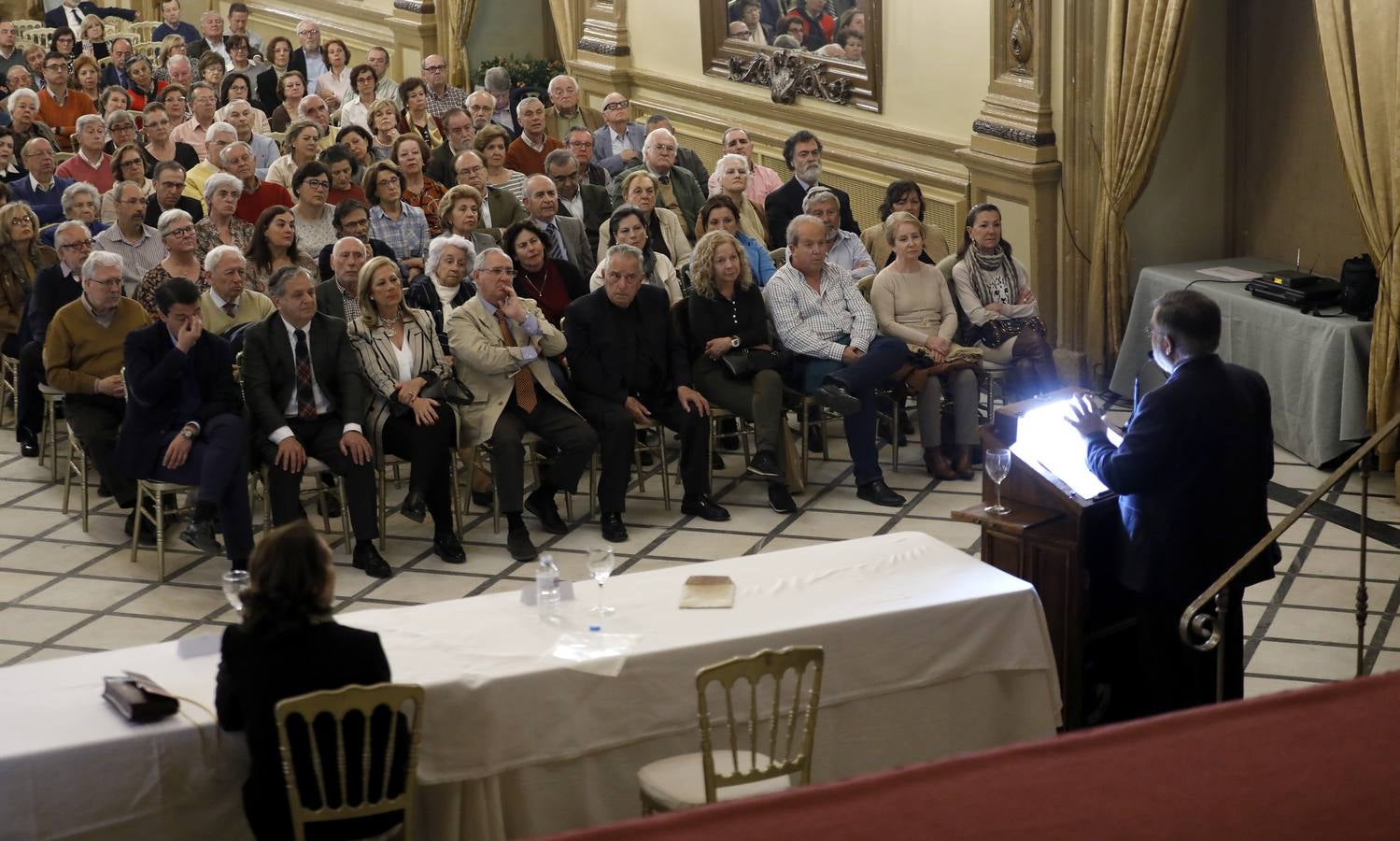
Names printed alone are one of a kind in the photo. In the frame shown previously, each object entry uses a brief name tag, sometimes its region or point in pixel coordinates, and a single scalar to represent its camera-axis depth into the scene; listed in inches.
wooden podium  176.7
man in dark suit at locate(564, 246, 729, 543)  268.8
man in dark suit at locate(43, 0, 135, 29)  721.0
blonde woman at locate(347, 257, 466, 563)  257.6
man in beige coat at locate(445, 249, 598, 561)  261.4
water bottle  165.8
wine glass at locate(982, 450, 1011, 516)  176.9
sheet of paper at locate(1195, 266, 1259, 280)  319.0
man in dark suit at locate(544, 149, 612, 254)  342.3
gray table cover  280.1
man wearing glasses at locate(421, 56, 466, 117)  480.7
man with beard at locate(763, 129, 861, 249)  345.1
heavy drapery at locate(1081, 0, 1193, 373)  315.6
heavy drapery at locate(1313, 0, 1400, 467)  267.1
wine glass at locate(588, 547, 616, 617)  165.9
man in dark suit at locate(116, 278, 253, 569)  245.6
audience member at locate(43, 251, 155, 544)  263.3
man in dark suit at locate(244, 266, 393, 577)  250.1
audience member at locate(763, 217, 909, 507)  282.4
